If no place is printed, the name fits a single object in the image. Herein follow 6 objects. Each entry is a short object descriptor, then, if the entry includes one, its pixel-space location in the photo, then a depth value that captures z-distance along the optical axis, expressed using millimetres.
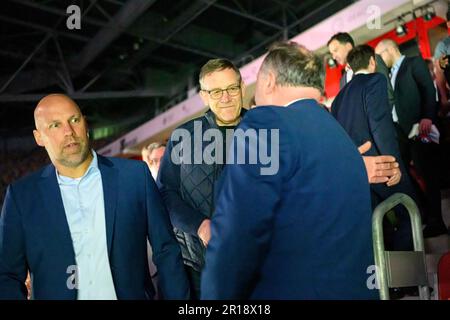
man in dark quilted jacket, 1946
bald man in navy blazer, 1456
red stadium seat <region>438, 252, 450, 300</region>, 2287
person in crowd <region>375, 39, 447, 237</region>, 3232
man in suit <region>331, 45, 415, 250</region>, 2504
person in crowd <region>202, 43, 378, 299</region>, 1205
